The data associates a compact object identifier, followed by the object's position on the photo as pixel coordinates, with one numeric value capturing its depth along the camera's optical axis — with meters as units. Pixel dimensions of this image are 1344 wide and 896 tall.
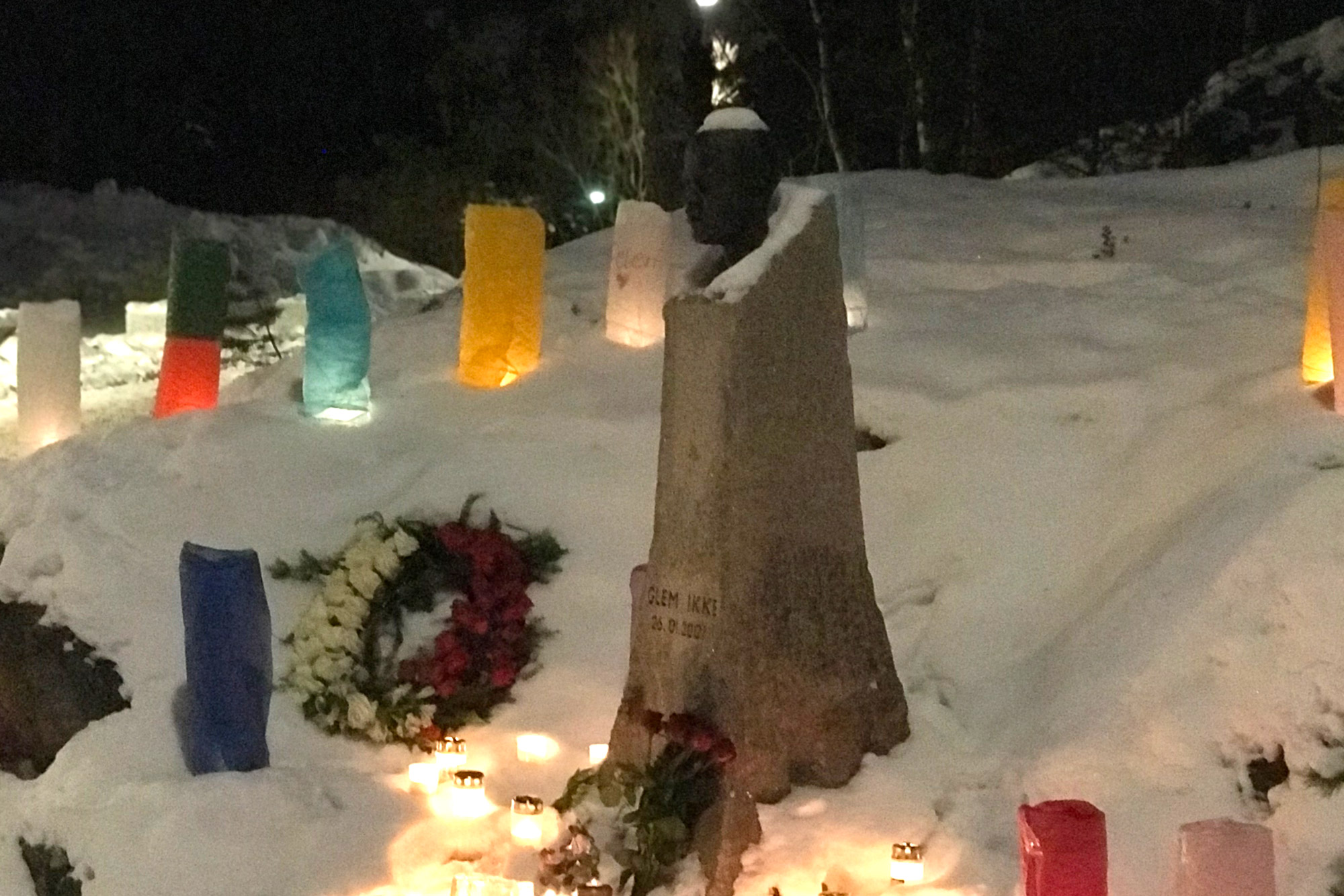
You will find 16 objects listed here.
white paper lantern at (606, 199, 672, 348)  7.52
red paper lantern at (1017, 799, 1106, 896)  3.60
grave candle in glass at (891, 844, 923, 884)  4.08
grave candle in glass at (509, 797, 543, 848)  4.41
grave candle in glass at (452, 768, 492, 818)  4.54
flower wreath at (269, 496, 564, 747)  5.10
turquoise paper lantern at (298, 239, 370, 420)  6.82
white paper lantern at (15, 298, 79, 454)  7.18
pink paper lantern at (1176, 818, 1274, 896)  3.44
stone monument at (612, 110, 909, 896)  4.28
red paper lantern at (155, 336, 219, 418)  7.23
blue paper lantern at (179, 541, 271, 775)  4.61
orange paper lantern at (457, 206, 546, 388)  7.15
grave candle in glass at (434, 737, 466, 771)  4.80
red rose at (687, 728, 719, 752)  4.23
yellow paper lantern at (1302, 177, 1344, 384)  5.50
